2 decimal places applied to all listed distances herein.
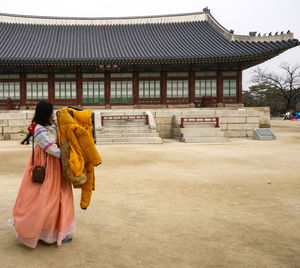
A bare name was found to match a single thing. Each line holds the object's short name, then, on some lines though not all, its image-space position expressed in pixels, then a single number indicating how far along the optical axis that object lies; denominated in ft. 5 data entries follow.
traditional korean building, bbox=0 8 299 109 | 57.36
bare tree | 151.74
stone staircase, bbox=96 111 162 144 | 40.45
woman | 8.52
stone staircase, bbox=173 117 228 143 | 42.75
